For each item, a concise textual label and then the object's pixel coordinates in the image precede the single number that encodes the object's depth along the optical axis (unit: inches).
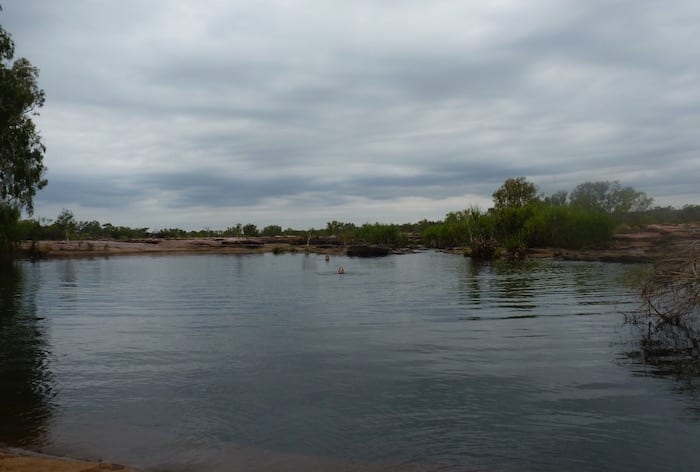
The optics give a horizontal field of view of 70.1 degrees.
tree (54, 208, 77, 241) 5059.1
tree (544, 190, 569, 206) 5349.4
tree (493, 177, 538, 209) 5890.8
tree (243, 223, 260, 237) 7716.5
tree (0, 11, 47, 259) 1283.2
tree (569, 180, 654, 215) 4616.1
